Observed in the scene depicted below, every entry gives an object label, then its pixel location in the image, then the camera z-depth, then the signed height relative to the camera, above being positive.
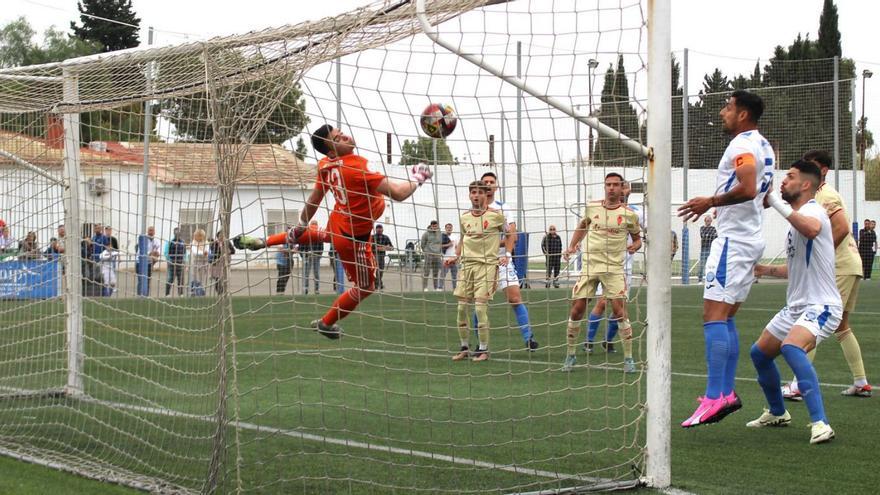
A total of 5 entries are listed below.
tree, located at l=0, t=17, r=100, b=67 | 62.78 +13.22
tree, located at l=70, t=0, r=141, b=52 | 61.91 +13.97
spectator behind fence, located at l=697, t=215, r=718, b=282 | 27.47 +0.21
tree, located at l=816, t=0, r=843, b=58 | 58.69 +12.04
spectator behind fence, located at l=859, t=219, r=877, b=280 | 31.11 -0.06
